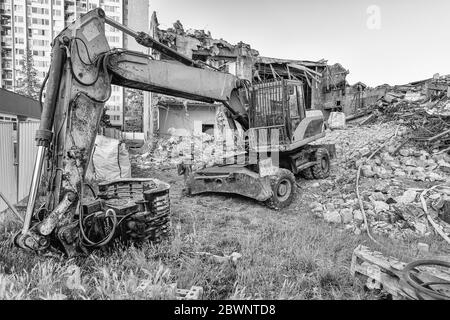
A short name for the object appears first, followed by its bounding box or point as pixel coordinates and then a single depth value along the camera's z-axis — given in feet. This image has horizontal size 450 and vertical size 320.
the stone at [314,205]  18.72
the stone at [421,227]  14.87
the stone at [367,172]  23.08
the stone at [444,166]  23.90
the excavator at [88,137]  9.60
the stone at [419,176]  22.26
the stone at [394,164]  25.24
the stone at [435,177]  21.87
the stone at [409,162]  25.43
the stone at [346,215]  16.33
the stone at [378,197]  18.31
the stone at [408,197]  17.68
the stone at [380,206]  16.78
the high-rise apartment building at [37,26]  136.98
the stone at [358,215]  16.16
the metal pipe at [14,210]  9.55
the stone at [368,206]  17.35
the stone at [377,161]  25.84
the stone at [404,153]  27.43
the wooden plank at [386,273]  7.63
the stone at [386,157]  26.73
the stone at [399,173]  23.26
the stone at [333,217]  16.33
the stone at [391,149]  28.17
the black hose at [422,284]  6.78
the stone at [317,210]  18.04
